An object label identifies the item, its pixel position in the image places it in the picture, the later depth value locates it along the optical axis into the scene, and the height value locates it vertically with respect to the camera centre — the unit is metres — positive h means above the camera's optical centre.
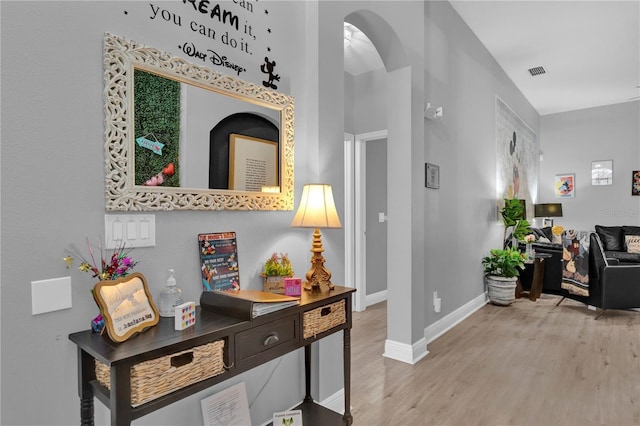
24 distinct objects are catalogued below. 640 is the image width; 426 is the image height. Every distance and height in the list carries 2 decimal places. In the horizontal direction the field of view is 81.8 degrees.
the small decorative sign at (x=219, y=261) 1.62 -0.24
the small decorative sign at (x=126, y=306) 1.14 -0.31
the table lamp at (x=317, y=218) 1.80 -0.05
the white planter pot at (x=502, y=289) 4.64 -1.05
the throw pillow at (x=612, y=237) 6.57 -0.55
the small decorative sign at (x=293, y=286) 1.68 -0.36
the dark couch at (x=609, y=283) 4.14 -0.86
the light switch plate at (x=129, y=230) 1.33 -0.08
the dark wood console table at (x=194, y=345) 1.03 -0.47
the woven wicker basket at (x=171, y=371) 1.06 -0.51
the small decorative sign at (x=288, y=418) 1.84 -1.05
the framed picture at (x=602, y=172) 7.41 +0.70
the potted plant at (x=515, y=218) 5.24 -0.16
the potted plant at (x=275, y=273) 1.83 -0.33
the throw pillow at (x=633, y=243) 6.30 -0.63
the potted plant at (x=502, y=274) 4.65 -0.86
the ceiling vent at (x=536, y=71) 5.70 +2.14
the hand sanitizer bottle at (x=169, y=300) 1.39 -0.34
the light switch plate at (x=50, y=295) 1.16 -0.28
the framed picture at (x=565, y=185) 7.84 +0.47
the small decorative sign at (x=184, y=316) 1.26 -0.37
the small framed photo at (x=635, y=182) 7.12 +0.47
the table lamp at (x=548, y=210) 7.49 -0.06
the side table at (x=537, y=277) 4.96 -0.94
